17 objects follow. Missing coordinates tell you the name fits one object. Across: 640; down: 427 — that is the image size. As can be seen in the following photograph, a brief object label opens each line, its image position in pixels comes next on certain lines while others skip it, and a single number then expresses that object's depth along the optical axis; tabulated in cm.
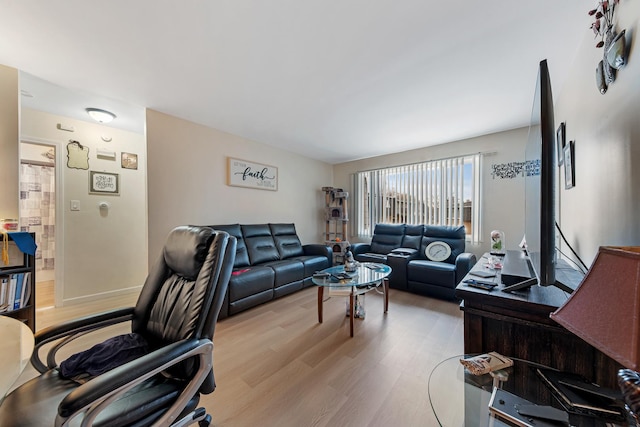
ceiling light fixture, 263
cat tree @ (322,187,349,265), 459
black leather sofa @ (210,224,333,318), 260
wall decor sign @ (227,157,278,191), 349
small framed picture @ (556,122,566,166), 184
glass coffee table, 222
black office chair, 73
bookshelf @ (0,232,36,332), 176
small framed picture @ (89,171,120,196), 303
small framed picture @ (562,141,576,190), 156
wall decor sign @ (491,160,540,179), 319
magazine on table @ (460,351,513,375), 92
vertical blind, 360
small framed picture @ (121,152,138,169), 329
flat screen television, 88
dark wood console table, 91
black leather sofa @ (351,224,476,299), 295
